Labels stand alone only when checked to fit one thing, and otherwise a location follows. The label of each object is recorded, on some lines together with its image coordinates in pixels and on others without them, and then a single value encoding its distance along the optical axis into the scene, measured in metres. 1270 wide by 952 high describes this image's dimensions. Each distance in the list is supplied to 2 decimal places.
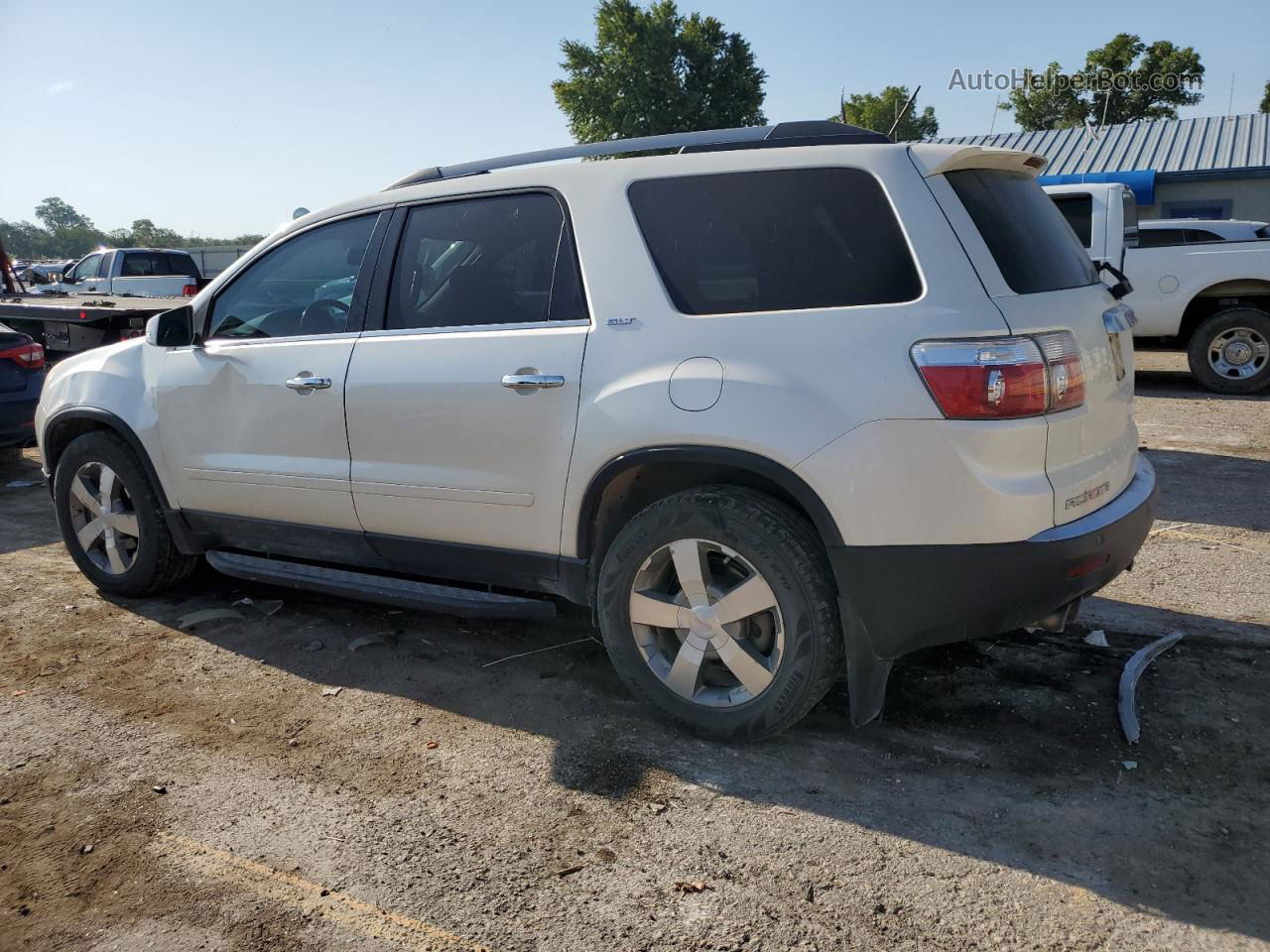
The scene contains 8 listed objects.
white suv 2.93
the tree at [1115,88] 45.94
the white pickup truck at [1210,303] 10.55
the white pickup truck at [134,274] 17.72
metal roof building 23.80
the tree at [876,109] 57.56
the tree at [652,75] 45.19
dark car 7.95
